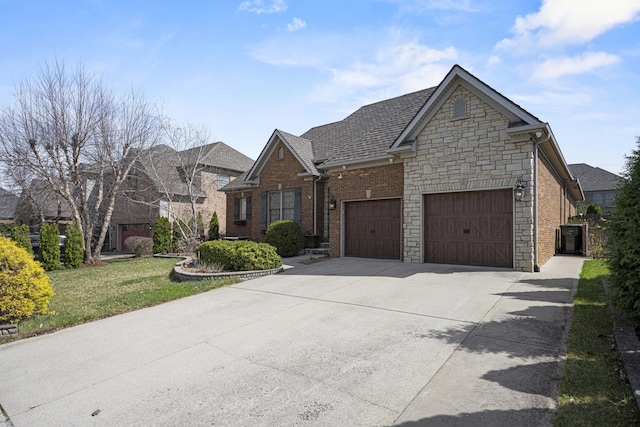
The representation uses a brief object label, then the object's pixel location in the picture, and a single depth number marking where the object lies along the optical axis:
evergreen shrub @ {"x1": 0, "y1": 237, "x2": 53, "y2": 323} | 6.07
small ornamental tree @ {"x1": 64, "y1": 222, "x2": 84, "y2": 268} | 15.65
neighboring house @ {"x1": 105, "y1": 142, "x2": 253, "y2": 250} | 22.00
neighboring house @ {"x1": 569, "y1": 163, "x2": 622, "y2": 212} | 37.09
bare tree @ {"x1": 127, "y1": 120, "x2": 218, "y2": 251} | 18.38
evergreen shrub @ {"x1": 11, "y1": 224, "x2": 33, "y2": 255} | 14.76
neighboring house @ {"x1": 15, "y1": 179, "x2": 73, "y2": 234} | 20.19
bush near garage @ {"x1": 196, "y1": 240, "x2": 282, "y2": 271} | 10.10
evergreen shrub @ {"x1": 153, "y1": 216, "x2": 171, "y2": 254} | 18.97
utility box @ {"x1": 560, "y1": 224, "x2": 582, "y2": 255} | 14.09
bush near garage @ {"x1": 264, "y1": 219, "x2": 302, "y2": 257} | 14.55
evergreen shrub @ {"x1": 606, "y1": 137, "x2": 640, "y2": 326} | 4.34
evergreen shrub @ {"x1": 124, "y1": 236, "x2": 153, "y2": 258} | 19.61
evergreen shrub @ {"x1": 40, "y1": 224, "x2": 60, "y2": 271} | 15.21
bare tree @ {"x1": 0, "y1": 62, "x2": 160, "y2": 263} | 15.34
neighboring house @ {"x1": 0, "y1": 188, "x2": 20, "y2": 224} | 26.88
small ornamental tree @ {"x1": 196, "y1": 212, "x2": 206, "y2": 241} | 20.68
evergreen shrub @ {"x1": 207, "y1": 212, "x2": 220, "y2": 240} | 19.91
